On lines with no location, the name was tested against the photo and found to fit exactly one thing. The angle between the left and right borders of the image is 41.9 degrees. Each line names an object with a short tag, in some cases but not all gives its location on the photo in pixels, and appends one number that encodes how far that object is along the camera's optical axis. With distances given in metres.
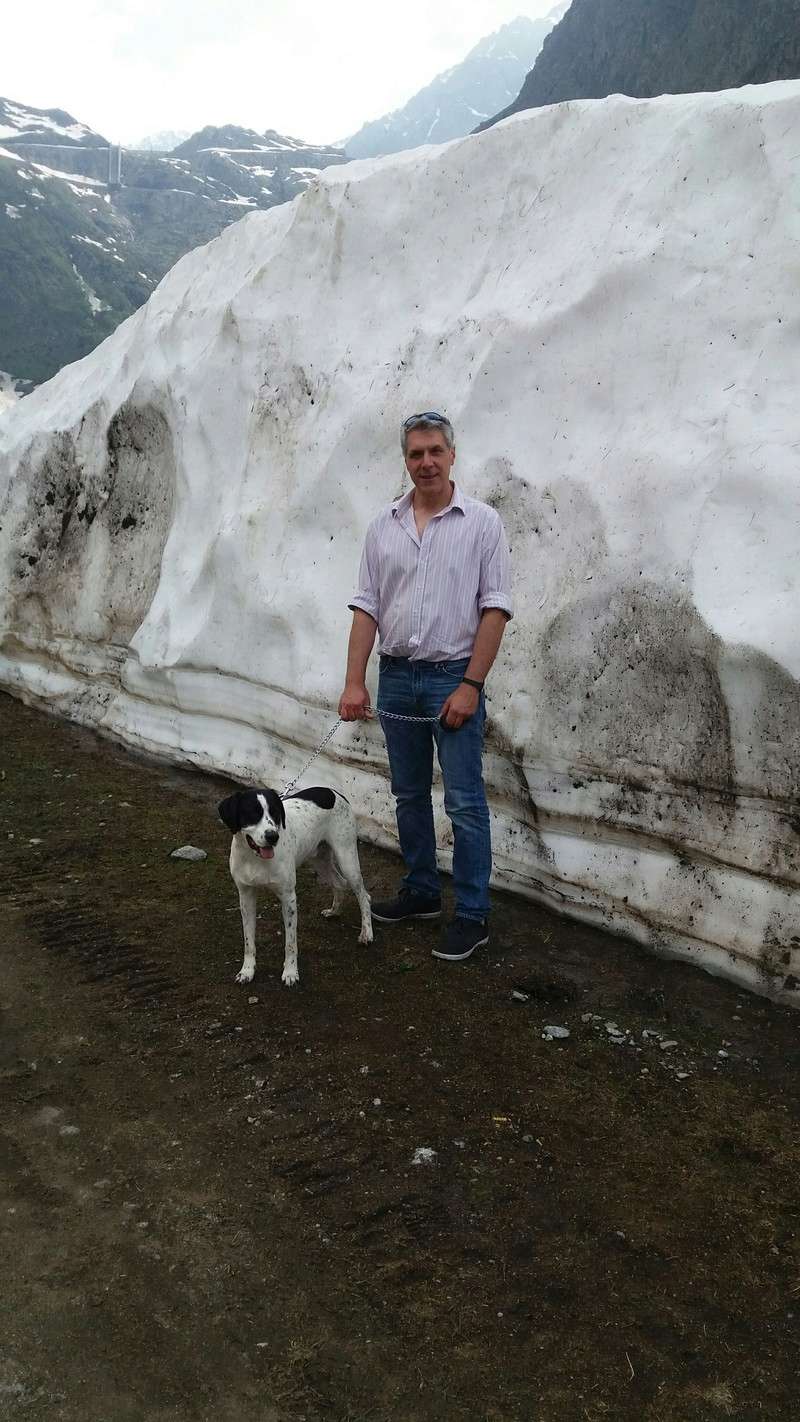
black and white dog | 3.97
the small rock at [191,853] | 5.56
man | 4.27
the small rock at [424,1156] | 3.09
